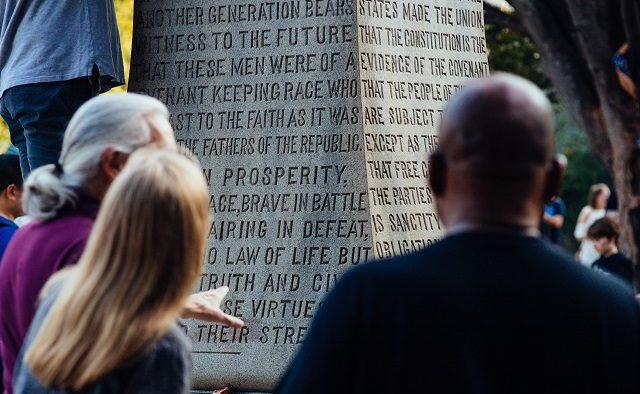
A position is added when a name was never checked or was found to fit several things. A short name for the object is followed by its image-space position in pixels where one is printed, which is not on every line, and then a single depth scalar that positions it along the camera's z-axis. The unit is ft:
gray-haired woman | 13.23
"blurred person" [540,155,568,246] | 65.77
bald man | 9.80
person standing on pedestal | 21.72
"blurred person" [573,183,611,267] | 68.44
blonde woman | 10.96
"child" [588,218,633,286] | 40.14
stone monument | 22.76
